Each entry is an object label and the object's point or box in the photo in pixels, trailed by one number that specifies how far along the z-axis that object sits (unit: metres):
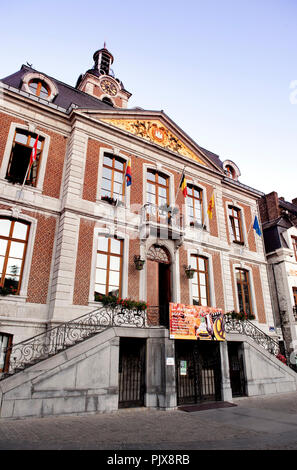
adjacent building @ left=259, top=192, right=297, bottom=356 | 18.09
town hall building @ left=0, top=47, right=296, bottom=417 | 8.89
